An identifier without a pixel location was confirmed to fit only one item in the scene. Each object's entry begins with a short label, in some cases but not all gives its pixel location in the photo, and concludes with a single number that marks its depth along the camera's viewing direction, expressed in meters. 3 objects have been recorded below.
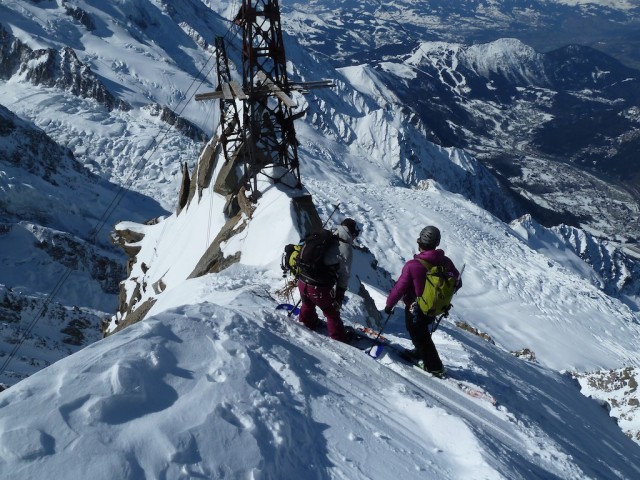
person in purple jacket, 7.04
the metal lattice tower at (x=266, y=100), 16.28
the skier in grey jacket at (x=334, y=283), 7.76
